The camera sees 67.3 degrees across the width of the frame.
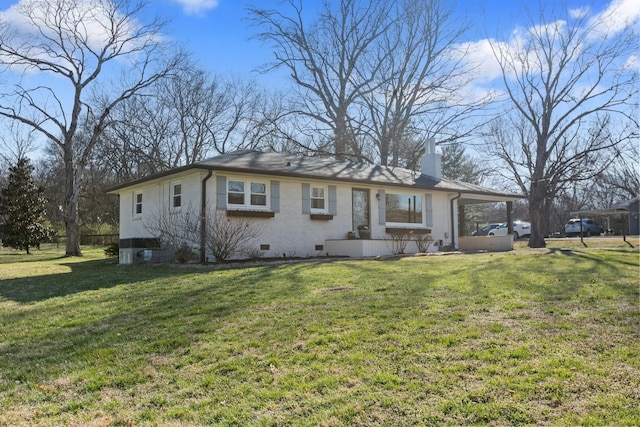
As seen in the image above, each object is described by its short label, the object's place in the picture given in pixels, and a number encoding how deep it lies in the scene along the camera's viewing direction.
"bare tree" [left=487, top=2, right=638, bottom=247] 23.08
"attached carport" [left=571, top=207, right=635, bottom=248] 23.05
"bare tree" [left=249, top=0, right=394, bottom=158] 29.00
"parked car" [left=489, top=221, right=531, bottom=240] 33.53
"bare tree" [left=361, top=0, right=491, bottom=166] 28.55
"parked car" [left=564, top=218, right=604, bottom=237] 35.69
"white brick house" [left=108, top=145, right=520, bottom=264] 13.81
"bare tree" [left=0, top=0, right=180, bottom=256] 22.09
